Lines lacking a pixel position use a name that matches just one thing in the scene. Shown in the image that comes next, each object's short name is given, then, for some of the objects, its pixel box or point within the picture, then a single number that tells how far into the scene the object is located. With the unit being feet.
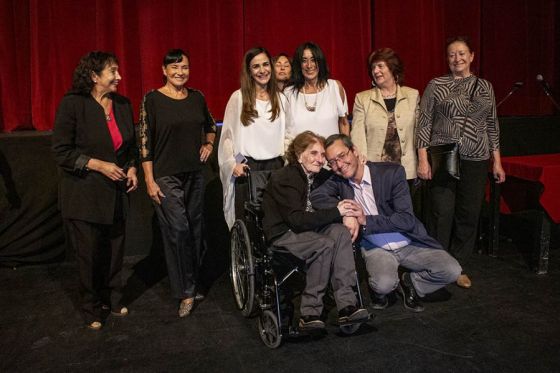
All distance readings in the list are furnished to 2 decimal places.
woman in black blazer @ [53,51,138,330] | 9.11
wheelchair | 8.62
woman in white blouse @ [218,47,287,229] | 10.21
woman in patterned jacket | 11.02
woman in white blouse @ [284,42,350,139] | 10.82
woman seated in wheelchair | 8.73
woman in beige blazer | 11.23
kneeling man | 9.45
